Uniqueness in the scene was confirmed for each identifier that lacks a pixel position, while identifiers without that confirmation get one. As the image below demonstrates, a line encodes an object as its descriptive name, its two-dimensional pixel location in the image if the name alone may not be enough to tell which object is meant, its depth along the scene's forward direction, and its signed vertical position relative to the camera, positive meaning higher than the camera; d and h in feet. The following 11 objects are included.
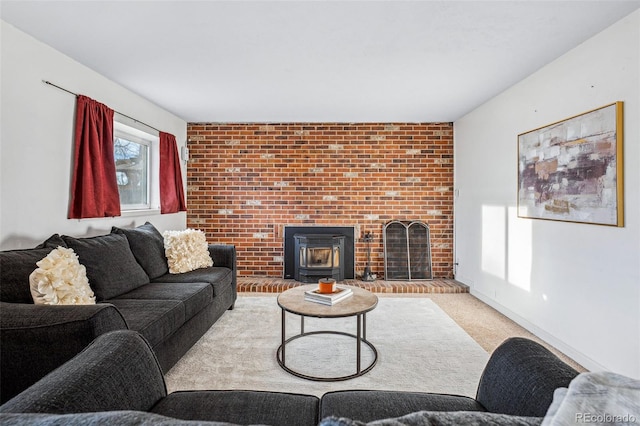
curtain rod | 7.93 +3.14
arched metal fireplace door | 15.30 -1.89
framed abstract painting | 6.94 +1.04
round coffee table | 6.84 -2.12
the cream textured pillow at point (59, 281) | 5.56 -1.24
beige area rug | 6.79 -3.54
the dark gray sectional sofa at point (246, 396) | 2.57 -1.71
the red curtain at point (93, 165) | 8.84 +1.31
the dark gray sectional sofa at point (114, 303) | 4.41 -1.77
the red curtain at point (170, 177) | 13.33 +1.43
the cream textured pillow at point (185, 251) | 10.39 -1.31
